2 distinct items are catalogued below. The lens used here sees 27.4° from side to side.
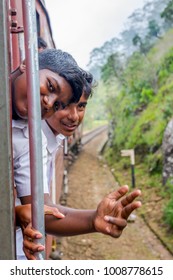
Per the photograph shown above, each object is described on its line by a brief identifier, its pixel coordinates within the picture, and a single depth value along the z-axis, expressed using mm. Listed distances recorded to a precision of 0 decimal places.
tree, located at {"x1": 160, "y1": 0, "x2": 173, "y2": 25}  10827
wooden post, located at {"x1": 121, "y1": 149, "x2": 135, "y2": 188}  8182
